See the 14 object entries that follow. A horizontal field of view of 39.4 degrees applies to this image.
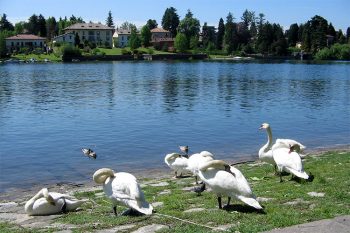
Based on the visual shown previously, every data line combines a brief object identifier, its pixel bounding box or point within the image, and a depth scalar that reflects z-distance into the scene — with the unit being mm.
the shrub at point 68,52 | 166000
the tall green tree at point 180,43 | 195750
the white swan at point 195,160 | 13102
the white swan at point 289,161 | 13016
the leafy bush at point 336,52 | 177875
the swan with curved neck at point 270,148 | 15328
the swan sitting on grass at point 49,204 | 11602
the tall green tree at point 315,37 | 192125
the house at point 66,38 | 196500
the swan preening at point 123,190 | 10203
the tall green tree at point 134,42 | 193500
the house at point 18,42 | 195212
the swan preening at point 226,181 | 9883
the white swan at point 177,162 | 16438
